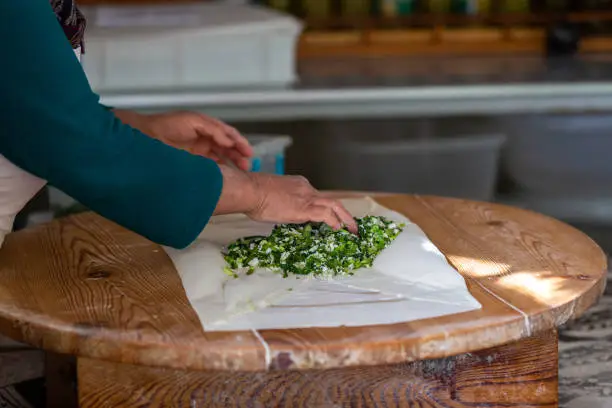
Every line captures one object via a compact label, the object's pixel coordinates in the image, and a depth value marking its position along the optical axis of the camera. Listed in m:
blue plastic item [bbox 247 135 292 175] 2.79
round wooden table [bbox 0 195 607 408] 1.71
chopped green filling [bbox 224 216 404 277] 1.90
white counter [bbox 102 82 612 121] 3.40
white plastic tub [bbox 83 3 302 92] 3.30
